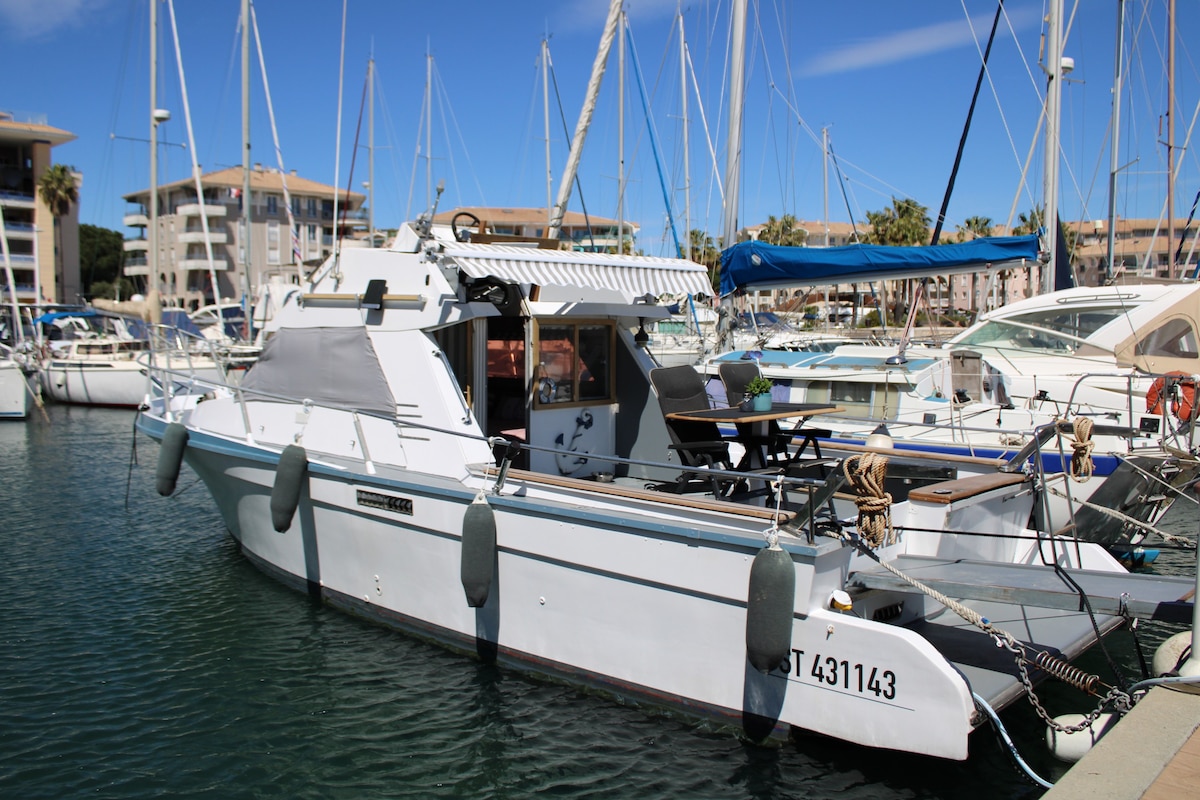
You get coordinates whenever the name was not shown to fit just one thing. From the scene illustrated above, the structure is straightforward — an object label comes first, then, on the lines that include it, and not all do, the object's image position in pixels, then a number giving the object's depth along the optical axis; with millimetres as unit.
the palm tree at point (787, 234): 44750
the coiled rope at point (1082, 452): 6930
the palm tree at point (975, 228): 53656
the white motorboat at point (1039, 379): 10336
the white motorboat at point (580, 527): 5512
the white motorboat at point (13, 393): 27406
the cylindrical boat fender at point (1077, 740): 5113
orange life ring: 10254
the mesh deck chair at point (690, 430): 7559
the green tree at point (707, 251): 47594
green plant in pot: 7734
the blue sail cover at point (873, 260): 11242
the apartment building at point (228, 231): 60094
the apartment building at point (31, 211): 54125
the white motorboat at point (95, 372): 31312
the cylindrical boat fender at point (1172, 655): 5016
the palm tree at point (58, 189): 52531
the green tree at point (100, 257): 69562
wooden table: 7316
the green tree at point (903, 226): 47125
